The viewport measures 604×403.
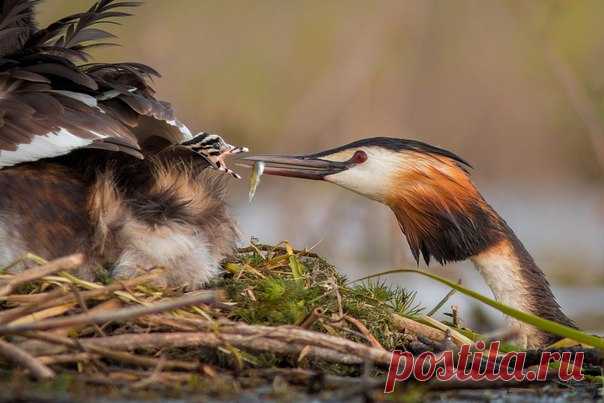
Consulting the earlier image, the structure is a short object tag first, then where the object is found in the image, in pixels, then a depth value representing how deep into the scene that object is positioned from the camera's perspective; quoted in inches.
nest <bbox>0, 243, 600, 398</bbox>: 262.4
